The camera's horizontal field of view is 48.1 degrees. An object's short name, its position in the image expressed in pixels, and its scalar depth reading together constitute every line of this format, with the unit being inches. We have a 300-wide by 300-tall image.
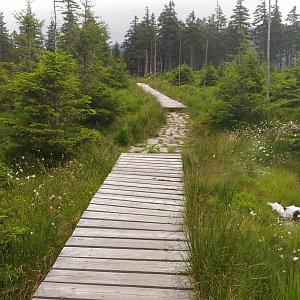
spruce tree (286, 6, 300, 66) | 1959.9
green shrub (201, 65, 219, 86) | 1046.4
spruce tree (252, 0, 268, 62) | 1668.3
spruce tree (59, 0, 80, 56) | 424.4
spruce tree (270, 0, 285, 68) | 1721.2
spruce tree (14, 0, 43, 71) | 565.6
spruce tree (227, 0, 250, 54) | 1786.3
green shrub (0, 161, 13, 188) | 141.3
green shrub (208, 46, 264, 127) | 395.5
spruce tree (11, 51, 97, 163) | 266.2
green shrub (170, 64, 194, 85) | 1200.2
